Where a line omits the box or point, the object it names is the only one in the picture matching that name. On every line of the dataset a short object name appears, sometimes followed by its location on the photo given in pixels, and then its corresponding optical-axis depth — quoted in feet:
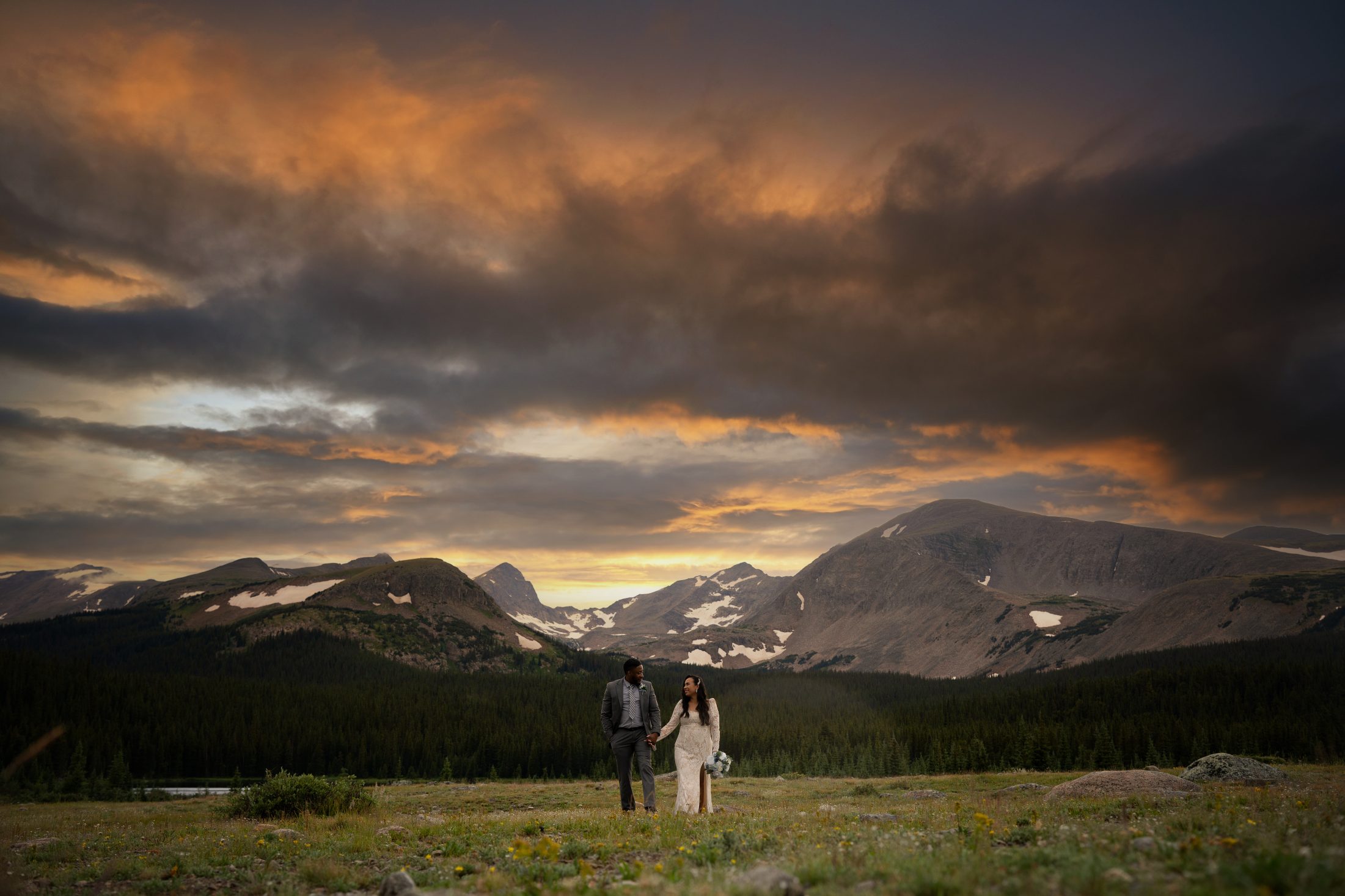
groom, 65.62
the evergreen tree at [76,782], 242.17
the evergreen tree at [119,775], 273.33
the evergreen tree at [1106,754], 283.18
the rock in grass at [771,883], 27.48
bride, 67.62
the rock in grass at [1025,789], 138.46
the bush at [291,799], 95.30
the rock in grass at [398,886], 32.24
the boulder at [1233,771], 118.62
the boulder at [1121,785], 88.84
